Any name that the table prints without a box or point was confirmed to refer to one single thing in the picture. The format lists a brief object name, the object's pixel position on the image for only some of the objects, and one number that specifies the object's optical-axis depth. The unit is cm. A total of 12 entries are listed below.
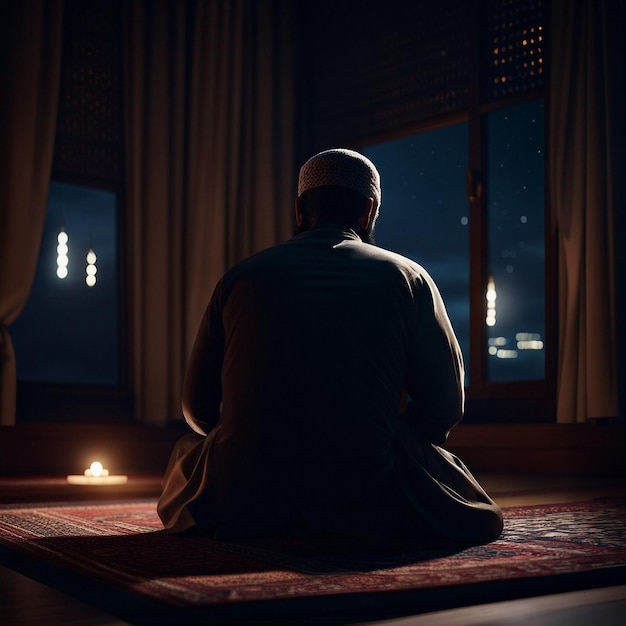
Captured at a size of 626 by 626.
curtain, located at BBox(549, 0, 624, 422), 428
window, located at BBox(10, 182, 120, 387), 541
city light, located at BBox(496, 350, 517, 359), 593
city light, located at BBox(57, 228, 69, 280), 548
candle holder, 388
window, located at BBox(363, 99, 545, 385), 701
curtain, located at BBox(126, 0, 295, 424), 544
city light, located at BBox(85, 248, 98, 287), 557
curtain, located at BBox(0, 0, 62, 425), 493
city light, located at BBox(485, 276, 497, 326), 513
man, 189
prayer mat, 141
